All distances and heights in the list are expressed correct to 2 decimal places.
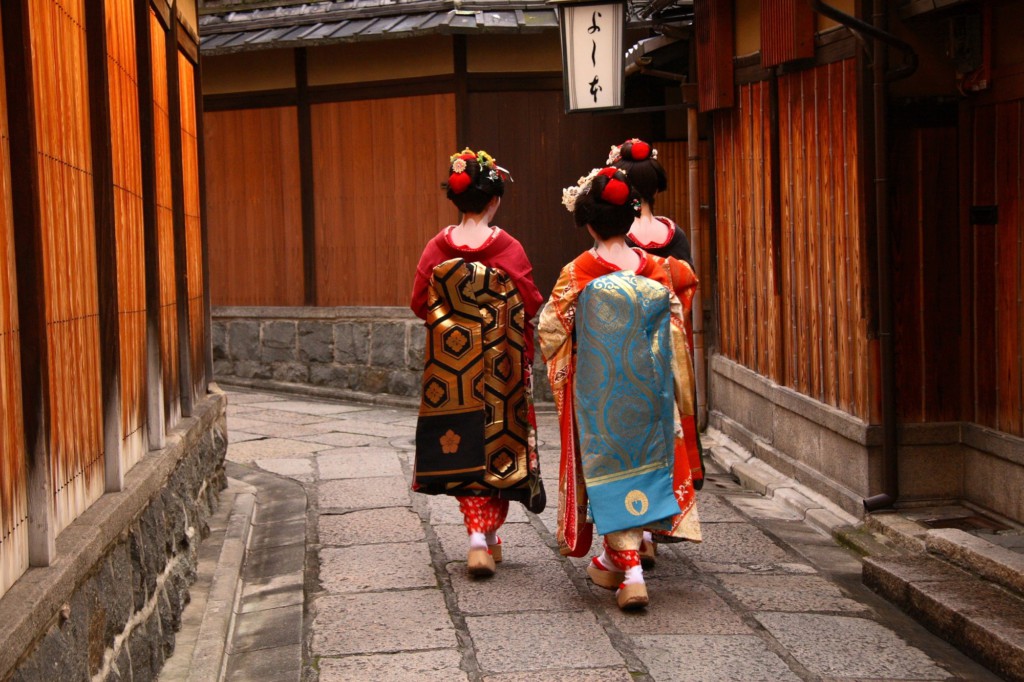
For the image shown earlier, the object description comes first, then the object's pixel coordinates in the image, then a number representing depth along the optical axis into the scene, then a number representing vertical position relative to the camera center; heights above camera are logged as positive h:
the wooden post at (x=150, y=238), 5.93 +0.12
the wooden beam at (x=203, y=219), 8.72 +0.28
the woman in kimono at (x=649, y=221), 6.75 +0.14
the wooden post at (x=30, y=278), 3.62 -0.03
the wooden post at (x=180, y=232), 7.29 +0.17
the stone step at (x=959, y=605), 4.97 -1.52
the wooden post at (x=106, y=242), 4.82 +0.08
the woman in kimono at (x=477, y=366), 6.51 -0.57
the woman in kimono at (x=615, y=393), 5.89 -0.66
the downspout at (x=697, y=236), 10.91 +0.08
